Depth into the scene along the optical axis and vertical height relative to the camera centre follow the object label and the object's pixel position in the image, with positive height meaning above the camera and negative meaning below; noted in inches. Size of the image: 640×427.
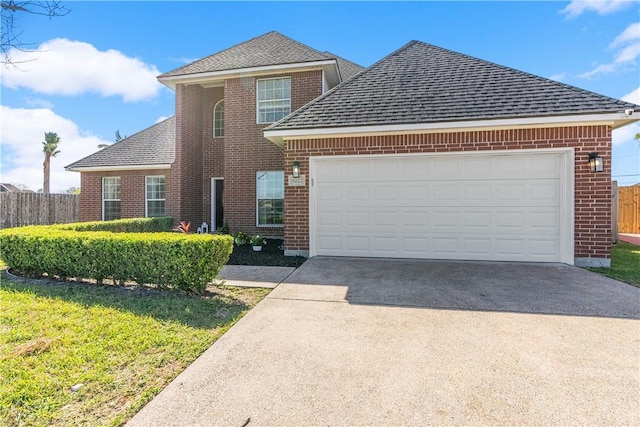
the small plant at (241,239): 377.7 -39.6
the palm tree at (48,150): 1145.4 +215.2
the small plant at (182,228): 391.9 -28.5
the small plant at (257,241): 352.2 -39.8
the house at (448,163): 262.5 +40.9
